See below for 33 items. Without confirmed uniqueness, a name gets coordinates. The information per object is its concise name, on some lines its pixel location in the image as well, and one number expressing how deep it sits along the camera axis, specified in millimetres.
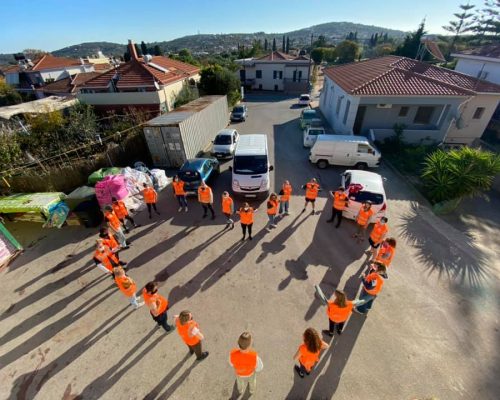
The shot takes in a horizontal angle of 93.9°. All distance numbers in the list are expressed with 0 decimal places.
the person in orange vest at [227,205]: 8148
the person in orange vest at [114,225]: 7258
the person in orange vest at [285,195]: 8766
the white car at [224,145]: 14234
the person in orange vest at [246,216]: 7382
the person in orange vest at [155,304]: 4793
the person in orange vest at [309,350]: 3832
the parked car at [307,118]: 18545
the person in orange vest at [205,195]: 8617
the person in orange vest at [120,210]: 7992
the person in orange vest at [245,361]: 3678
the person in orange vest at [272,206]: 7906
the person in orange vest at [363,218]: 7395
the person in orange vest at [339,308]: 4625
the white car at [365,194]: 8180
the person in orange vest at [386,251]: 5945
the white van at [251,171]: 9875
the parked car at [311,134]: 15430
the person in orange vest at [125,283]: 5352
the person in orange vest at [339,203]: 8125
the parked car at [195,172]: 9992
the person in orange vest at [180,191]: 9000
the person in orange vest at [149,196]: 8773
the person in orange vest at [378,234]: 6798
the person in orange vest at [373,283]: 5176
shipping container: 12219
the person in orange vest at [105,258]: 6086
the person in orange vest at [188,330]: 4184
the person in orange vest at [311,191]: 8852
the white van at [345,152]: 12336
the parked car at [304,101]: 27328
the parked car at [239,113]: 21875
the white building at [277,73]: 34250
